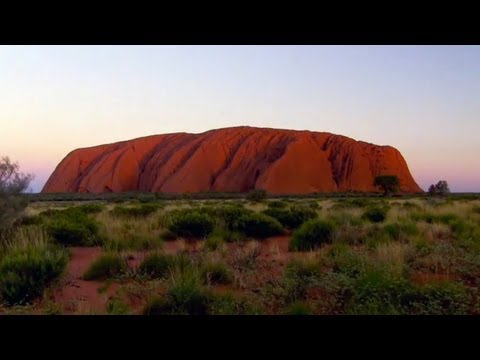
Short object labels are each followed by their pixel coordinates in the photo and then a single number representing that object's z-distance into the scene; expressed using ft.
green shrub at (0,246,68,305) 18.31
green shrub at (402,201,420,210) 63.75
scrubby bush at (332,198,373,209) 68.48
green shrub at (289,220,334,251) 30.53
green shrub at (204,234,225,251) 29.43
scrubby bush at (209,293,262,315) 15.90
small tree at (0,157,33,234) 31.81
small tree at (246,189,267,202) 118.24
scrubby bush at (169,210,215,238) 36.42
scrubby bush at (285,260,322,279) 20.75
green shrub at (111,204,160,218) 53.04
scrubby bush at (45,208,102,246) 32.60
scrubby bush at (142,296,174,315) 16.51
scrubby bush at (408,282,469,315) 15.61
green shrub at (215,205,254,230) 39.04
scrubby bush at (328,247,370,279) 20.48
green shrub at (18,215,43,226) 40.39
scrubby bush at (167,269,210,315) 16.57
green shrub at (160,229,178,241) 35.89
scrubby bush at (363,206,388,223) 47.40
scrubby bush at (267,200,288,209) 70.79
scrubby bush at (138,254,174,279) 22.18
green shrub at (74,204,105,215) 59.41
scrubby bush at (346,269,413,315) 15.69
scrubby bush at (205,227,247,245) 33.15
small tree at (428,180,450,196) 187.52
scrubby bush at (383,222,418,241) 32.37
